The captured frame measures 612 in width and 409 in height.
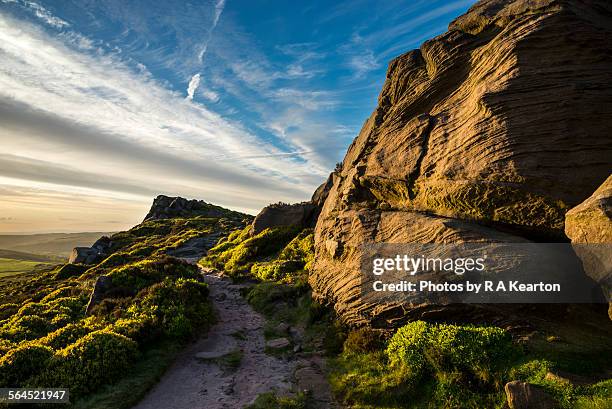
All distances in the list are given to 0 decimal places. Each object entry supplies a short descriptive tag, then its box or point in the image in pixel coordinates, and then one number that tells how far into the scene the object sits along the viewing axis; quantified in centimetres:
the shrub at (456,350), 1248
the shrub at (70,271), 5197
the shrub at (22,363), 1438
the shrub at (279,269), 3382
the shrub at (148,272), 2755
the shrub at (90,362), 1406
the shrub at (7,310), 3272
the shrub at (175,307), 2017
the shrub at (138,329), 1830
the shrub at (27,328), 2069
